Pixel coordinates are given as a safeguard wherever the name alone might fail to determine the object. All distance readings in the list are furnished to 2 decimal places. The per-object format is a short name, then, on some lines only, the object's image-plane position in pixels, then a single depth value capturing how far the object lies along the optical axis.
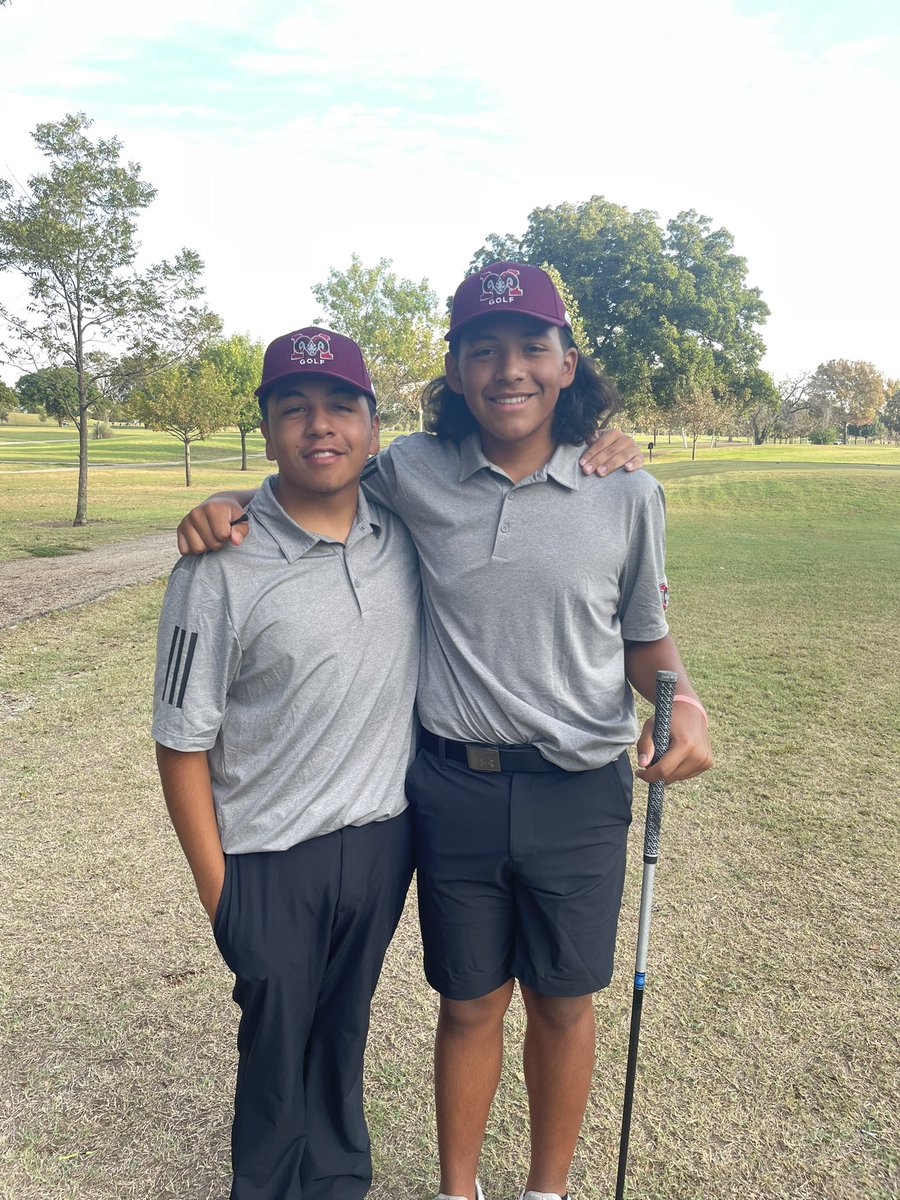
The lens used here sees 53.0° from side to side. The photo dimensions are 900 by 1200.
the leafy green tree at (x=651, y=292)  36.88
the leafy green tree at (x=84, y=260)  17.61
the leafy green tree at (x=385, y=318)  39.44
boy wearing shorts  2.21
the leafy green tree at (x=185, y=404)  30.68
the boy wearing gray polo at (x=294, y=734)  2.09
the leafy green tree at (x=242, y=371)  42.22
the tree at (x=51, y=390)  18.73
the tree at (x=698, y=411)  44.94
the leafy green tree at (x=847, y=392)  84.38
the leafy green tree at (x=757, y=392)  39.97
